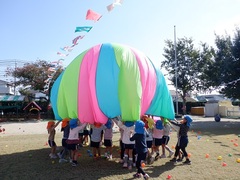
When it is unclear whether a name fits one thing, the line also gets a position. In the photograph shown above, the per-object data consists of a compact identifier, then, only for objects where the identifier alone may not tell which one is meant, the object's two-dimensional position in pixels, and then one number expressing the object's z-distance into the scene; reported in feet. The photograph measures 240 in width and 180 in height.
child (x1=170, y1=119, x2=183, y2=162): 18.57
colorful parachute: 16.57
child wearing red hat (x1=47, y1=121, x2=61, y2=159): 20.19
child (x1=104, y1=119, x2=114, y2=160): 19.39
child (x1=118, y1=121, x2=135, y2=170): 16.41
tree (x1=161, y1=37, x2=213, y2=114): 83.59
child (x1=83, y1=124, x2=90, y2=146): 25.00
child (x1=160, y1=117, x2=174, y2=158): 20.06
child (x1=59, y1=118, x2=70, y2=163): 19.13
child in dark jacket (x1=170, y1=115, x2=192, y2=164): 17.89
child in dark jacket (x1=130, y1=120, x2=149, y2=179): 14.51
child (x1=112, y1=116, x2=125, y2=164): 17.97
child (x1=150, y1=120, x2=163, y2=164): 19.48
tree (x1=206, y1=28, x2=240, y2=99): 50.80
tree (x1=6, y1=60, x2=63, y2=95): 74.99
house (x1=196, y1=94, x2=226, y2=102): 141.65
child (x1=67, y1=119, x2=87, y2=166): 17.28
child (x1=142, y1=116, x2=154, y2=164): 17.96
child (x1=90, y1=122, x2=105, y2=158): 18.65
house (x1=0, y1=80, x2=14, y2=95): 99.22
